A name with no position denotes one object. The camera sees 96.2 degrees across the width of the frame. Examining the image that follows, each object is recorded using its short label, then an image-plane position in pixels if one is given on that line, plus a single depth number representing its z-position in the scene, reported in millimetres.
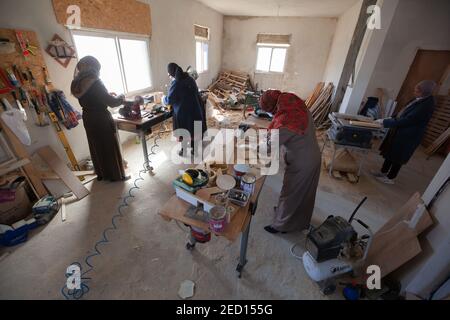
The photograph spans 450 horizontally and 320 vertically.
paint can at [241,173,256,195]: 1452
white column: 3316
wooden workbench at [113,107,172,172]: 2699
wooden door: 4254
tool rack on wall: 2073
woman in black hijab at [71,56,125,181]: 2266
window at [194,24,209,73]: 6148
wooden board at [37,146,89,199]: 2506
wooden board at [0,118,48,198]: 2139
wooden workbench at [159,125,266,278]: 1244
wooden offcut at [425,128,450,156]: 4129
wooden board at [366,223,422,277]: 1498
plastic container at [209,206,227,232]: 1179
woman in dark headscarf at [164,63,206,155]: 3000
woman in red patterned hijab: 1708
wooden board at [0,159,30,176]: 2062
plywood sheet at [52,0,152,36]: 2525
